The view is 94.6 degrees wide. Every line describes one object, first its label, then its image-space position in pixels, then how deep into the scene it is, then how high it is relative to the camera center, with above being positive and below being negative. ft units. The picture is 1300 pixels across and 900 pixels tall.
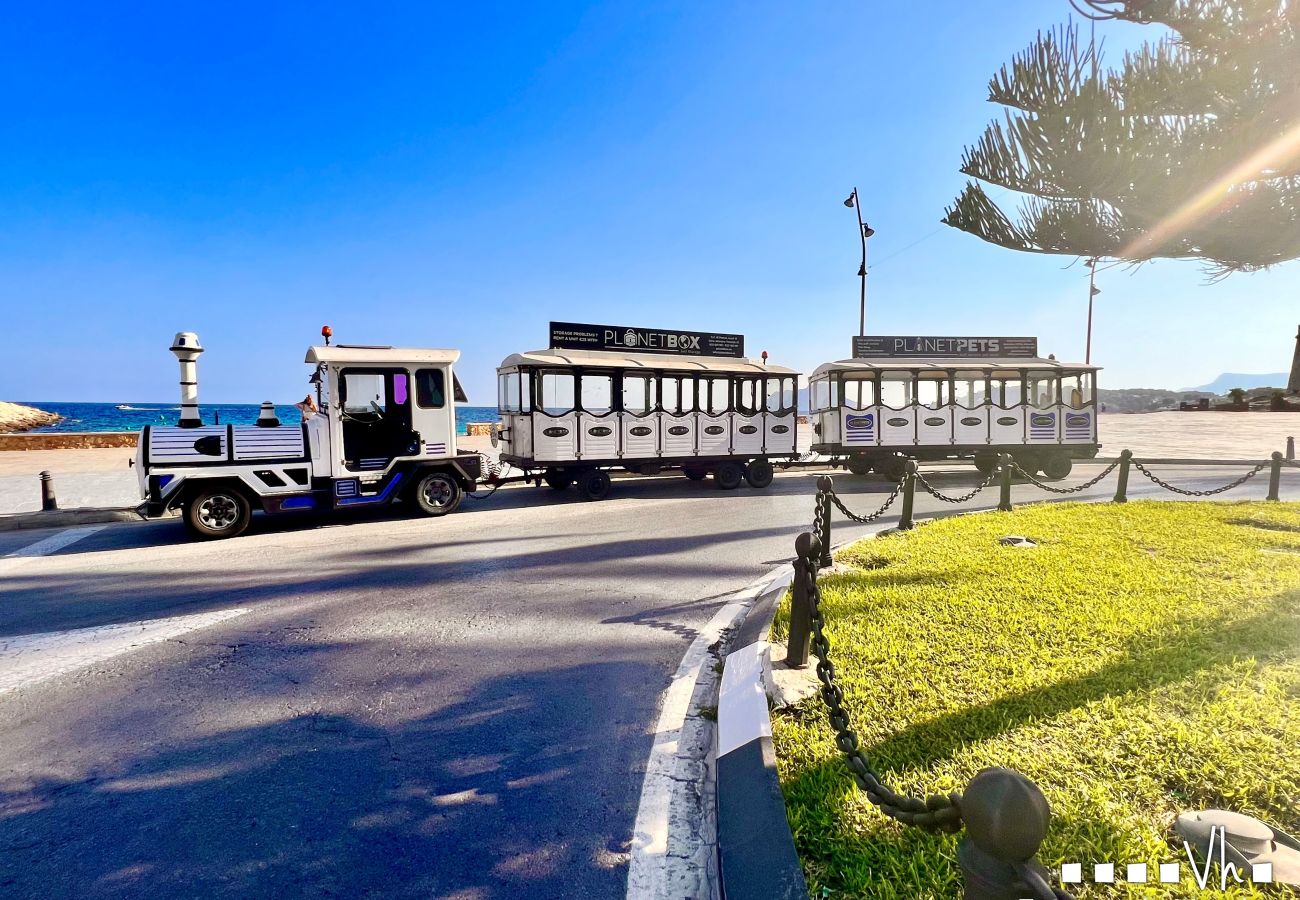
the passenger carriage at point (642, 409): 40.04 +0.86
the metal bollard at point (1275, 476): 35.37 -4.23
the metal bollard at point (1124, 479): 35.12 -4.15
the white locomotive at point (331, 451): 28.81 -1.17
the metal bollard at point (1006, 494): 32.94 -4.53
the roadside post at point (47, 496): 34.50 -3.53
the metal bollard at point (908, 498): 29.01 -4.12
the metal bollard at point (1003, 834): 4.59 -3.30
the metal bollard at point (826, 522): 19.84 -3.68
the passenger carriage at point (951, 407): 49.14 +0.52
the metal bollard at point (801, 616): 13.14 -4.42
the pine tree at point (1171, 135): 15.63 +7.52
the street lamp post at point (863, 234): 74.79 +22.55
